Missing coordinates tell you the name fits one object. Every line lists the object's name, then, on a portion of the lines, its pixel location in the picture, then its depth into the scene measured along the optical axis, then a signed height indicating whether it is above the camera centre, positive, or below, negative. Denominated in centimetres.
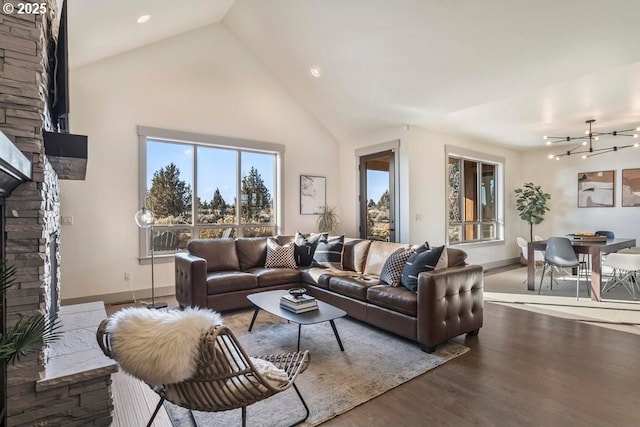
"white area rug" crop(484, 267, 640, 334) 379 -120
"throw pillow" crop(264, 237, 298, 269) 464 -57
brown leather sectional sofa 291 -77
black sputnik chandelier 591 +145
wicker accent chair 147 -80
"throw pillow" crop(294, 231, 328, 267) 476 -51
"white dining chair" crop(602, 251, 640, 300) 451 -91
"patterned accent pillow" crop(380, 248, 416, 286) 346 -56
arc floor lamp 411 -11
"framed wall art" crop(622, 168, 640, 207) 629 +52
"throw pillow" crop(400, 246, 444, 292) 312 -48
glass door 583 +35
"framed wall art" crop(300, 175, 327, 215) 634 +42
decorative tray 498 -37
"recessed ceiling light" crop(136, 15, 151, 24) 374 +228
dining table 461 -54
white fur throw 134 -53
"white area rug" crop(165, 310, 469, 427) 203 -121
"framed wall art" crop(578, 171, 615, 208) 664 +52
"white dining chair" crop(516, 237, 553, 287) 546 -68
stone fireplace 166 -11
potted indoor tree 714 +24
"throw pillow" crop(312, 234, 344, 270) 450 -52
